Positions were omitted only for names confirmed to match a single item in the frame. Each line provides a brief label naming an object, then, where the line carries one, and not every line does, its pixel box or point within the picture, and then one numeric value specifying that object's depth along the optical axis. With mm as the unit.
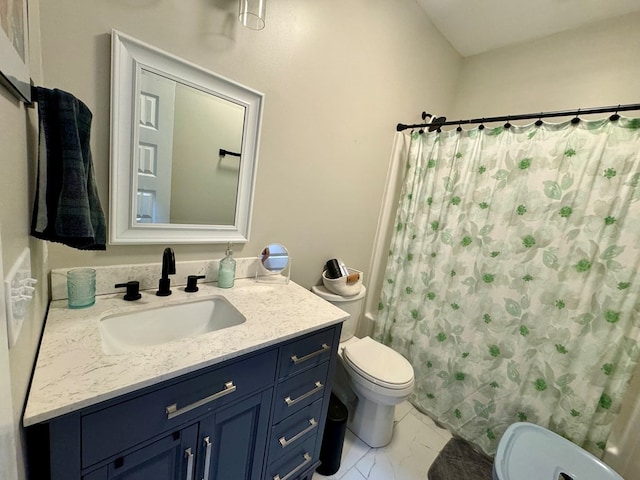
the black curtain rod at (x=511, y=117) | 1162
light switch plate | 381
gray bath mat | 1463
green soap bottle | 1233
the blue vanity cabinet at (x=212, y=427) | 608
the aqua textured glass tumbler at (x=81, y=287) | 899
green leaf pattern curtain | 1237
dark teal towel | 645
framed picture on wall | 387
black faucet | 1030
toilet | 1399
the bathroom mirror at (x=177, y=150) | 957
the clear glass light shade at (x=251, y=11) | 1058
